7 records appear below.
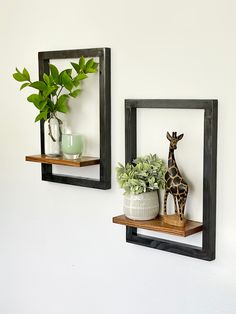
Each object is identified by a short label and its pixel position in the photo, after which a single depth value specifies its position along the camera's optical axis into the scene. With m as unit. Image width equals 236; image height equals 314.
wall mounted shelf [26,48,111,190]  1.92
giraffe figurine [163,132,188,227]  1.69
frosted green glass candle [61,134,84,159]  1.96
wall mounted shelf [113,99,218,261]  1.64
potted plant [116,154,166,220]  1.75
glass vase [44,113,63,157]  2.07
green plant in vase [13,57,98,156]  1.96
